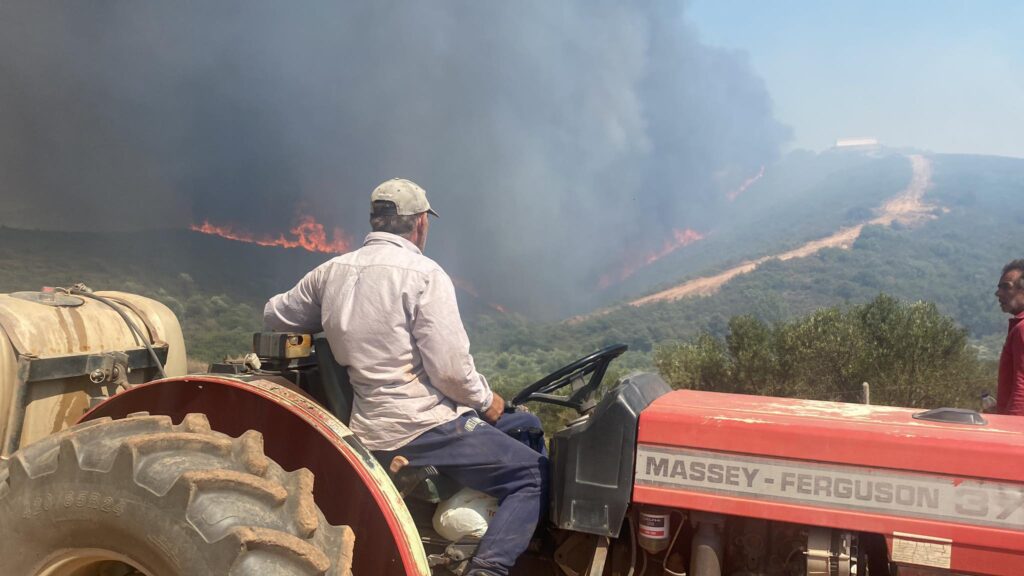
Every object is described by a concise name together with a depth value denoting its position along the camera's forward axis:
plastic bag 2.49
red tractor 1.97
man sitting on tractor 2.39
